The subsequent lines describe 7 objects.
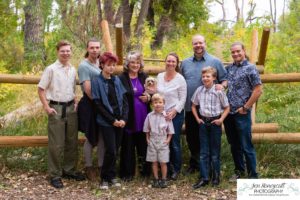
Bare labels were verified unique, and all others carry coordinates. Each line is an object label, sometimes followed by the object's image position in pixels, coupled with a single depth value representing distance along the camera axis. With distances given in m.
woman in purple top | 4.69
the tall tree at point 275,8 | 35.34
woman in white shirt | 4.70
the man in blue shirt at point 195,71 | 4.78
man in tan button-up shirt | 4.62
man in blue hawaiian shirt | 4.54
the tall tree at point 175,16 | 16.56
